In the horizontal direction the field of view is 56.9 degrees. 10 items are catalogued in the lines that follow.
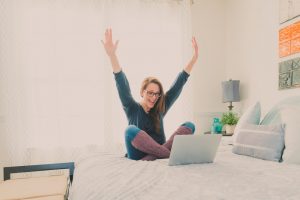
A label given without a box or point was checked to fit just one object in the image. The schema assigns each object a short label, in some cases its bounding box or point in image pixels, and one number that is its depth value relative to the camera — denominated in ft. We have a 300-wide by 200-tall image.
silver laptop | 5.27
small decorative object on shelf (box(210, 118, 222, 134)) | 11.79
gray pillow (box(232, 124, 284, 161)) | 6.33
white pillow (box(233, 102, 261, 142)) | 7.91
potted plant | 11.34
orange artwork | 8.77
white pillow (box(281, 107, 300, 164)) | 6.04
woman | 6.19
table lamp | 11.63
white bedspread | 3.56
